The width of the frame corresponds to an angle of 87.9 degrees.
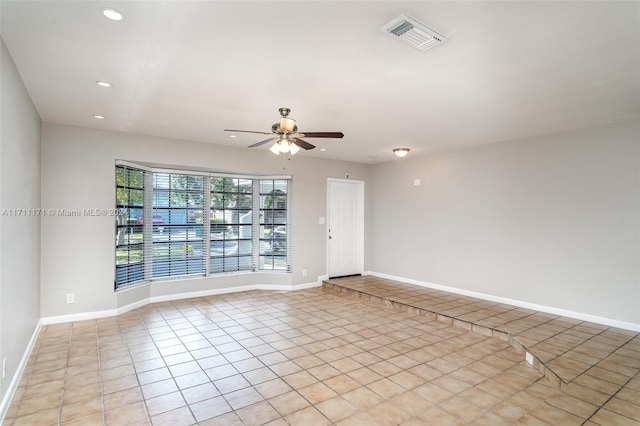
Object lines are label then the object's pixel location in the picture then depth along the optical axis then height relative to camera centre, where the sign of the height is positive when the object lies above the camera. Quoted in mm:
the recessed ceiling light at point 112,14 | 1984 +1266
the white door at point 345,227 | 7117 -160
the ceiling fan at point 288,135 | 3322 +869
